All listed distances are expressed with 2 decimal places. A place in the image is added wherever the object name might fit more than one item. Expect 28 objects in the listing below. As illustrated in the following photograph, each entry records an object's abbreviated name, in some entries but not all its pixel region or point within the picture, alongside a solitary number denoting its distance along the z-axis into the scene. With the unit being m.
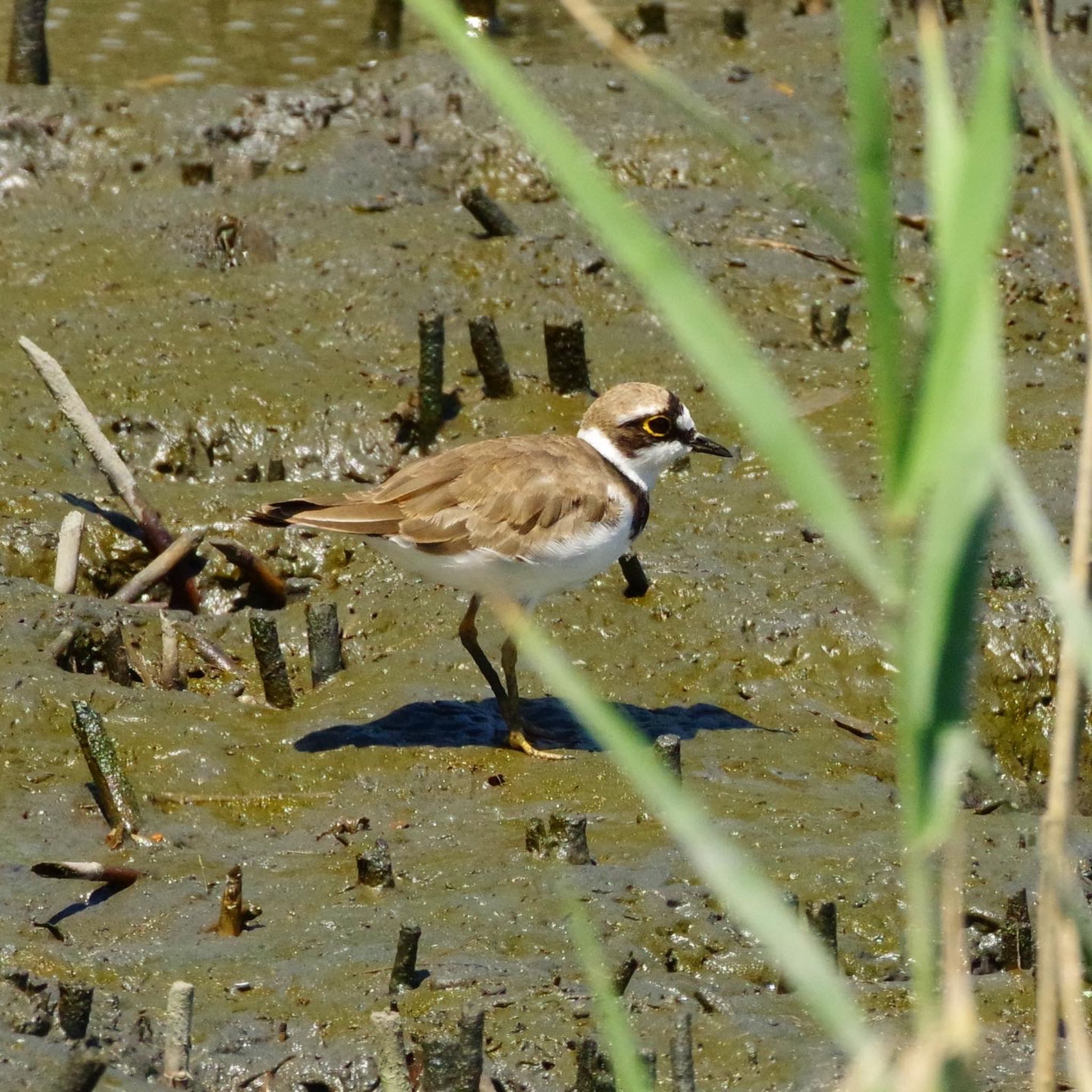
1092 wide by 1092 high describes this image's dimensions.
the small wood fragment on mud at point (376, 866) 10.72
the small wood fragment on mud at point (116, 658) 13.59
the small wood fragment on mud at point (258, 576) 15.00
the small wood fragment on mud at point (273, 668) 13.42
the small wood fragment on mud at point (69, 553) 14.41
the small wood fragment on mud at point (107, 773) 11.38
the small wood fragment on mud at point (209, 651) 14.20
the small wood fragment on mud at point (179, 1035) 8.28
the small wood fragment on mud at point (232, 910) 10.17
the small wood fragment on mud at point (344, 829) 11.66
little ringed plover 13.11
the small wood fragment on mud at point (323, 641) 13.88
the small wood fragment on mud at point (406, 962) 9.26
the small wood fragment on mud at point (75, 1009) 8.55
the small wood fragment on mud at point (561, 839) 10.93
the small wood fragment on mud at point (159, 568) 14.66
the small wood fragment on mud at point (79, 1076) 6.62
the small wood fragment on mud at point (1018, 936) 10.06
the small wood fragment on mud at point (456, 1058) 8.04
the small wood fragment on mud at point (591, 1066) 8.23
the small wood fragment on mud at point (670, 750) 11.84
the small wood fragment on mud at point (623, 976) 9.48
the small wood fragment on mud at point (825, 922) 9.95
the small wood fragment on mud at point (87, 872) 10.27
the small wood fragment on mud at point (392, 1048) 7.29
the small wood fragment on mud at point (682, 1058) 7.65
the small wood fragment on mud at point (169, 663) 13.67
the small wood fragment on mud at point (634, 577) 14.89
